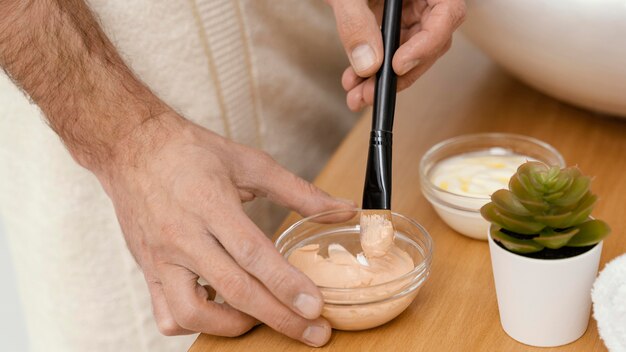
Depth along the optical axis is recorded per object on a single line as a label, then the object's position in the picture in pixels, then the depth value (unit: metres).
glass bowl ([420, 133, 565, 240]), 0.77
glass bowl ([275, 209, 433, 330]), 0.66
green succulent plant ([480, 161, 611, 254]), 0.59
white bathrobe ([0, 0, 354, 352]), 0.92
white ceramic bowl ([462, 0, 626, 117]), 0.74
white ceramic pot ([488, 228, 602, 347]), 0.61
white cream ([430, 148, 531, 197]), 0.81
